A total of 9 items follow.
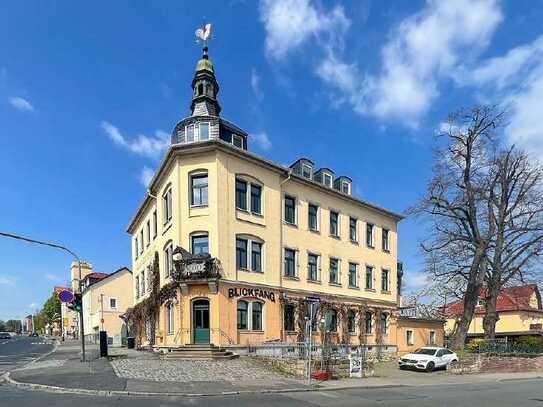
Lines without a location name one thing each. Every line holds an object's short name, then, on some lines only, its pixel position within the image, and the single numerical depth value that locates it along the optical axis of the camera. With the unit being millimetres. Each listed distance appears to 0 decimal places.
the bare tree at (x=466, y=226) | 37125
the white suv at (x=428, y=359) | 28991
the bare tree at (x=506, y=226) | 36781
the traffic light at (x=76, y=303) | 22844
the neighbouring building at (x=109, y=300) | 62281
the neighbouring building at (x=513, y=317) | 58406
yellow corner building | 26656
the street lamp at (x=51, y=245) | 19025
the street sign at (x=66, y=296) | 23172
